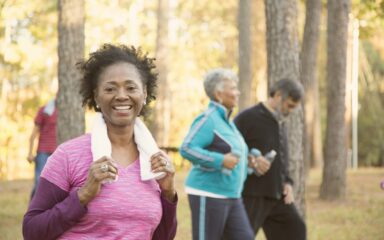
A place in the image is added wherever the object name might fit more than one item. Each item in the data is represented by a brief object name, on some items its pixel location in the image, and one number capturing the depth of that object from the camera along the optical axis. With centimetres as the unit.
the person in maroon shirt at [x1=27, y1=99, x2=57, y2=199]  1205
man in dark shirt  777
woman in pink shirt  336
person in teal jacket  698
